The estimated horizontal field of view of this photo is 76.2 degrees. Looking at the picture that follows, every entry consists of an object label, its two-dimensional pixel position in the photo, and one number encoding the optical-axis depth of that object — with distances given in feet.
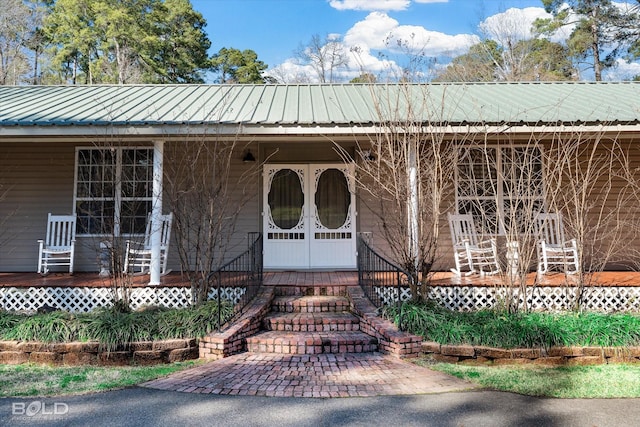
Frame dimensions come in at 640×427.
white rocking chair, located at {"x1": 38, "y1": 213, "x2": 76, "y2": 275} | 24.63
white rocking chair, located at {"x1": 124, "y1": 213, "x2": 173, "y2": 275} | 23.27
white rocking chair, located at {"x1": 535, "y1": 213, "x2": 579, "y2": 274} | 21.76
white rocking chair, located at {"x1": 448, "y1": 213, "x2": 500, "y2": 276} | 22.45
